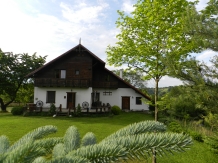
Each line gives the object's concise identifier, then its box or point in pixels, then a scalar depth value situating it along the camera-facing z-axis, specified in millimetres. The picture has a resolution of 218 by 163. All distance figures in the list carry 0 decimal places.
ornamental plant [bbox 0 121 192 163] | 764
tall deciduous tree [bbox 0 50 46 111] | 26094
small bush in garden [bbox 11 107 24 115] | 22016
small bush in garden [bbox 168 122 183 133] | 12352
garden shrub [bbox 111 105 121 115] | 22544
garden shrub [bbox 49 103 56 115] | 20188
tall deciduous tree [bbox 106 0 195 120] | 6266
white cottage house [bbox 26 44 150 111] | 22266
